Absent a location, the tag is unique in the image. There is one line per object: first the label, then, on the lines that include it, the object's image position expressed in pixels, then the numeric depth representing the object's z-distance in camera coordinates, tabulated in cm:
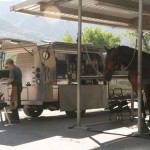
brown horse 1117
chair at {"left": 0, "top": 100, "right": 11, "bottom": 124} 1295
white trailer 1377
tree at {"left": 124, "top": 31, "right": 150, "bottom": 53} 5552
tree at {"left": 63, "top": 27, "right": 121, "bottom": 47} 7394
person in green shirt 1315
